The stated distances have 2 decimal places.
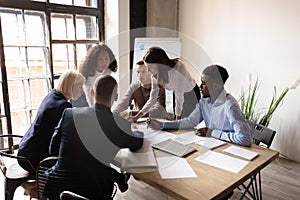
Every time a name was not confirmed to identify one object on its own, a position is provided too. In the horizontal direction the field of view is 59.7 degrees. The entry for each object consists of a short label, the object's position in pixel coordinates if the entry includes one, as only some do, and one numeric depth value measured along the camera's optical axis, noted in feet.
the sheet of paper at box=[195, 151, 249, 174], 4.99
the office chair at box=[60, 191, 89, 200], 4.08
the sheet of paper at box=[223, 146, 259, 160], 5.48
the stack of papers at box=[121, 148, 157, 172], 4.93
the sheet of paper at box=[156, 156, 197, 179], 4.70
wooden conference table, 4.14
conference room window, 10.55
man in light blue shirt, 6.09
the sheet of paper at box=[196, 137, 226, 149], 5.95
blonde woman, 6.05
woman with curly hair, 8.64
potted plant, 10.85
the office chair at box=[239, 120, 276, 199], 6.90
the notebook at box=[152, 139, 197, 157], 5.61
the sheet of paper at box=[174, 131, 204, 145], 6.24
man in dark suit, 4.88
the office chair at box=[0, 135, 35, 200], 6.08
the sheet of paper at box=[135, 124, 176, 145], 6.34
